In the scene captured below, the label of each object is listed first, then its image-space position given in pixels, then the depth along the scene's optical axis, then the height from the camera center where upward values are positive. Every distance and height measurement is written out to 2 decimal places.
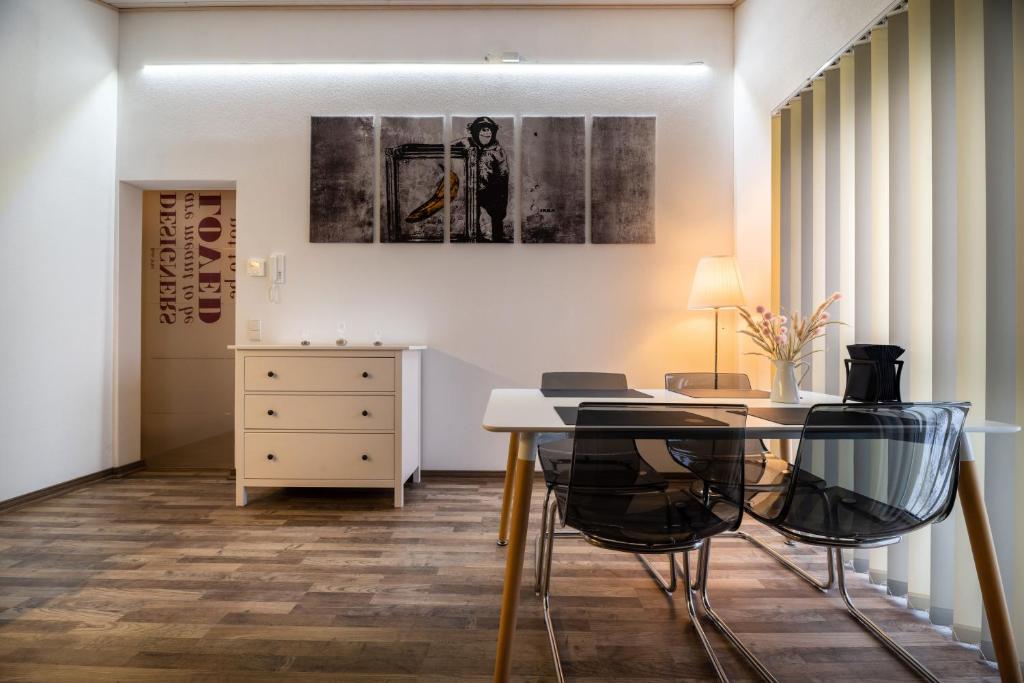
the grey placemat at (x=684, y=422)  1.29 -0.19
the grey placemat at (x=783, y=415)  1.57 -0.22
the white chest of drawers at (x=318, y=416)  3.02 -0.41
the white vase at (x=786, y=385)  1.94 -0.14
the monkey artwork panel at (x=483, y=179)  3.64 +1.24
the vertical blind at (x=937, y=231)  1.60 +0.45
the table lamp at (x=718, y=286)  2.99 +0.38
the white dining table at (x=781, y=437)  1.37 -0.51
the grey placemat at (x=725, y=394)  2.14 -0.20
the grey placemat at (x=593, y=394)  2.17 -0.21
